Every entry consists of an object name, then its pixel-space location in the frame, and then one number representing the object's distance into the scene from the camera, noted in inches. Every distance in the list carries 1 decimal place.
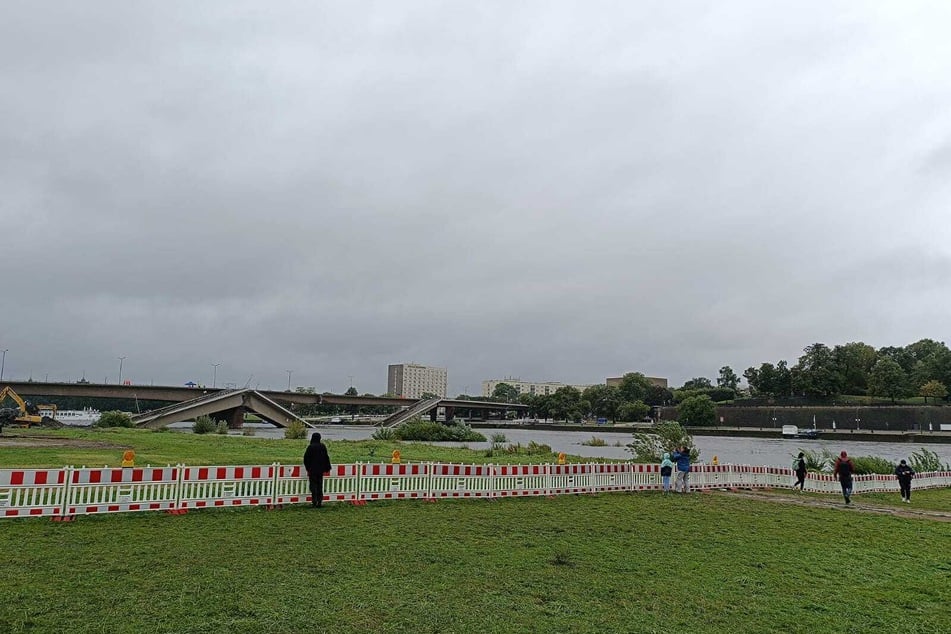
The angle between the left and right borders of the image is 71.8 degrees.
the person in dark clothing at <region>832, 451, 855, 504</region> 850.1
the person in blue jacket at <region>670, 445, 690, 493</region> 872.3
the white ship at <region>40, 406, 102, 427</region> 3959.6
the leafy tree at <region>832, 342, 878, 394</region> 5930.1
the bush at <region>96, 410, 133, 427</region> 2834.6
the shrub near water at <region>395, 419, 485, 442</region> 3260.3
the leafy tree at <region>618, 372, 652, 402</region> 7101.4
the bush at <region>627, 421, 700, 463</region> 1368.1
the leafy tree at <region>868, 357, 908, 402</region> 5285.4
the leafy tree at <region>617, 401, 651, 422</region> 6323.8
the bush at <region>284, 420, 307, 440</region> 2738.7
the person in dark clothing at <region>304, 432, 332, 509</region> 619.8
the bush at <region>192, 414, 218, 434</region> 2805.1
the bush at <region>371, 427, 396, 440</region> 3028.5
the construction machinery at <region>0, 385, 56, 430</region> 2429.9
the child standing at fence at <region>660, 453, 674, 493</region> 878.4
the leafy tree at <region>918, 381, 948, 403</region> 4963.1
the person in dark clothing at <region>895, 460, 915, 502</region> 939.3
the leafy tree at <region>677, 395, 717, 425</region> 5305.1
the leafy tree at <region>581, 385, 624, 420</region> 6860.2
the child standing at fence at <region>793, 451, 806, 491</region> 1041.5
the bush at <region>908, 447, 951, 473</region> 1423.4
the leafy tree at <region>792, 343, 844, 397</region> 5610.2
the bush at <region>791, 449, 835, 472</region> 1413.6
